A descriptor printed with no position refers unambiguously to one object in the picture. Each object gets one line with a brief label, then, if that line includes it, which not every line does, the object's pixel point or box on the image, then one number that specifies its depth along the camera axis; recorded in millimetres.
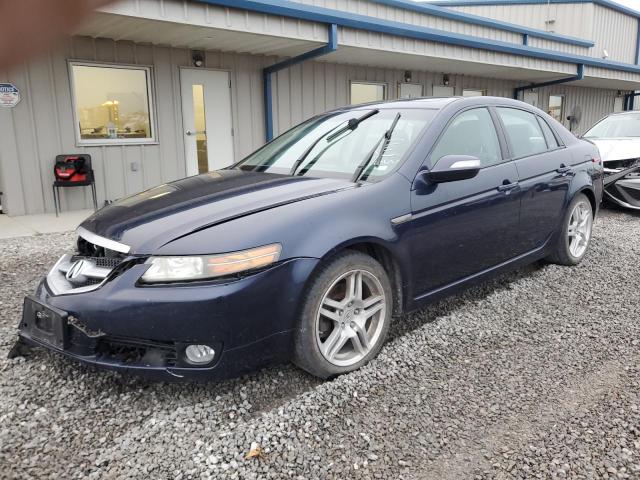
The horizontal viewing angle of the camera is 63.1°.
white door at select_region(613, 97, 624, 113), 19809
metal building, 7289
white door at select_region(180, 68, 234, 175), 8719
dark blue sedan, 2387
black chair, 7418
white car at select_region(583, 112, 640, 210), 7297
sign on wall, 6939
